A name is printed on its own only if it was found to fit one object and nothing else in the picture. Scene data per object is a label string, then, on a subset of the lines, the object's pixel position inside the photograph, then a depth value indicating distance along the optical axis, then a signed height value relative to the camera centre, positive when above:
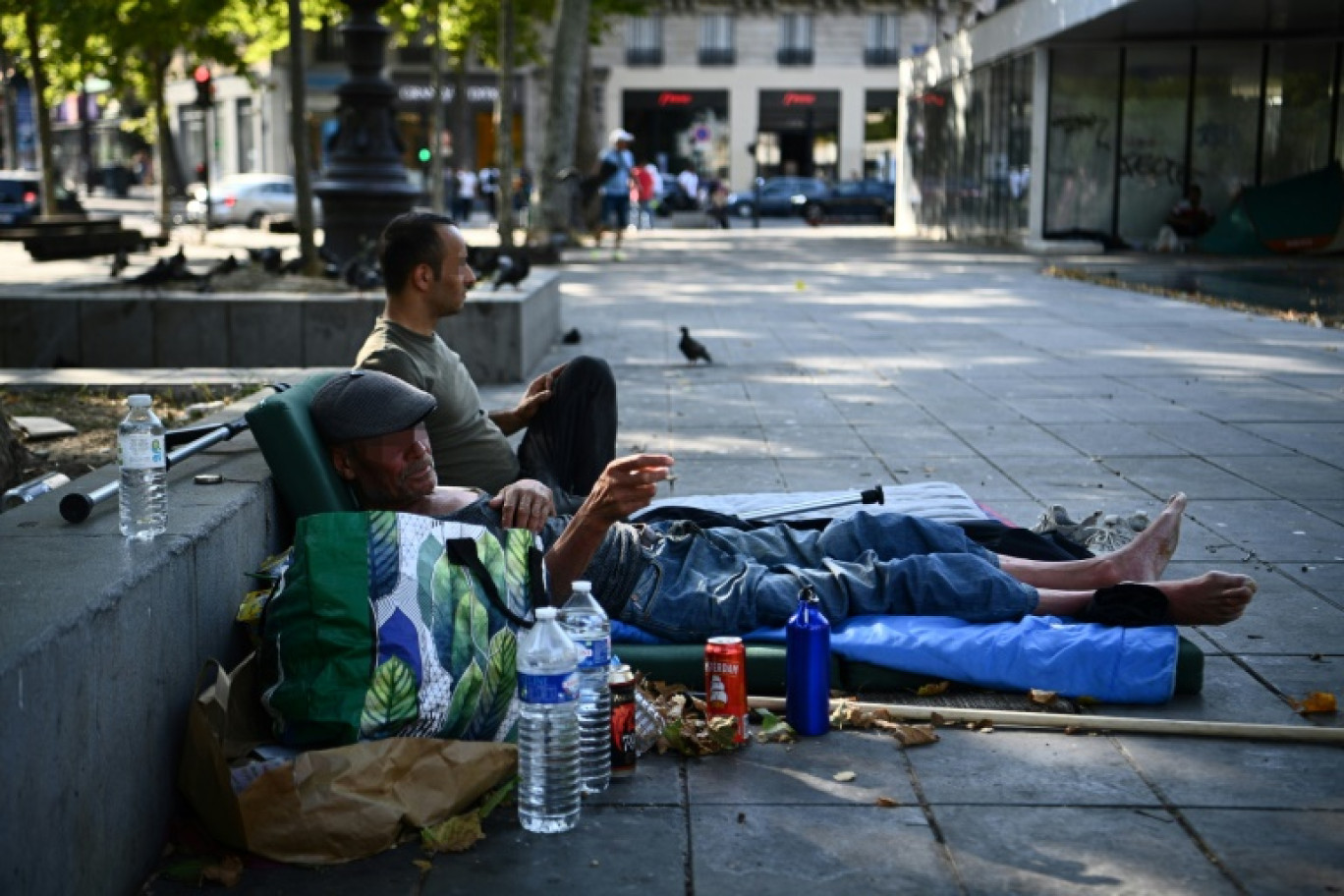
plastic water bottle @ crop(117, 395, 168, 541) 3.78 -0.66
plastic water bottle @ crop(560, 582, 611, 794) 3.89 -1.19
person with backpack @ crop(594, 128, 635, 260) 26.64 +0.04
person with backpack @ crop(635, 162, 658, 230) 36.47 +0.01
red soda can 4.19 -1.24
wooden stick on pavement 4.22 -1.38
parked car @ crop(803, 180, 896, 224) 49.50 -0.48
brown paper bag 3.49 -1.30
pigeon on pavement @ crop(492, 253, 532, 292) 12.41 -0.64
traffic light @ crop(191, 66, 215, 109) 29.77 +1.71
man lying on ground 4.25 -1.10
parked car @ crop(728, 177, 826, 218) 50.59 -0.30
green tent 26.77 -0.46
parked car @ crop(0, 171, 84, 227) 34.97 -0.30
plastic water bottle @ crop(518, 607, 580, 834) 3.64 -1.19
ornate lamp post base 15.57 +0.25
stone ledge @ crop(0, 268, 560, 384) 11.24 -0.99
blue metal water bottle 4.20 -1.23
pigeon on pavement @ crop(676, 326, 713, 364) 11.99 -1.16
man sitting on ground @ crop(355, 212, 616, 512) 5.16 -0.51
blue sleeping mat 4.52 -1.28
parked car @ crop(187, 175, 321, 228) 41.69 -0.40
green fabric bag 3.65 -1.00
